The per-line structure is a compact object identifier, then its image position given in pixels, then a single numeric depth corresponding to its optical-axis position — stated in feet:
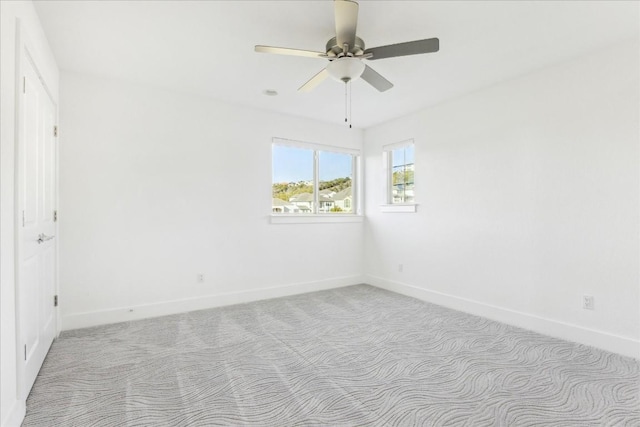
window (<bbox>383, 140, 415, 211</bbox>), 14.69
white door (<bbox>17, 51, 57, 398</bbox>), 6.14
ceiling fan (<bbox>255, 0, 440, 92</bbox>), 6.40
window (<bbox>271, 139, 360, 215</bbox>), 14.71
